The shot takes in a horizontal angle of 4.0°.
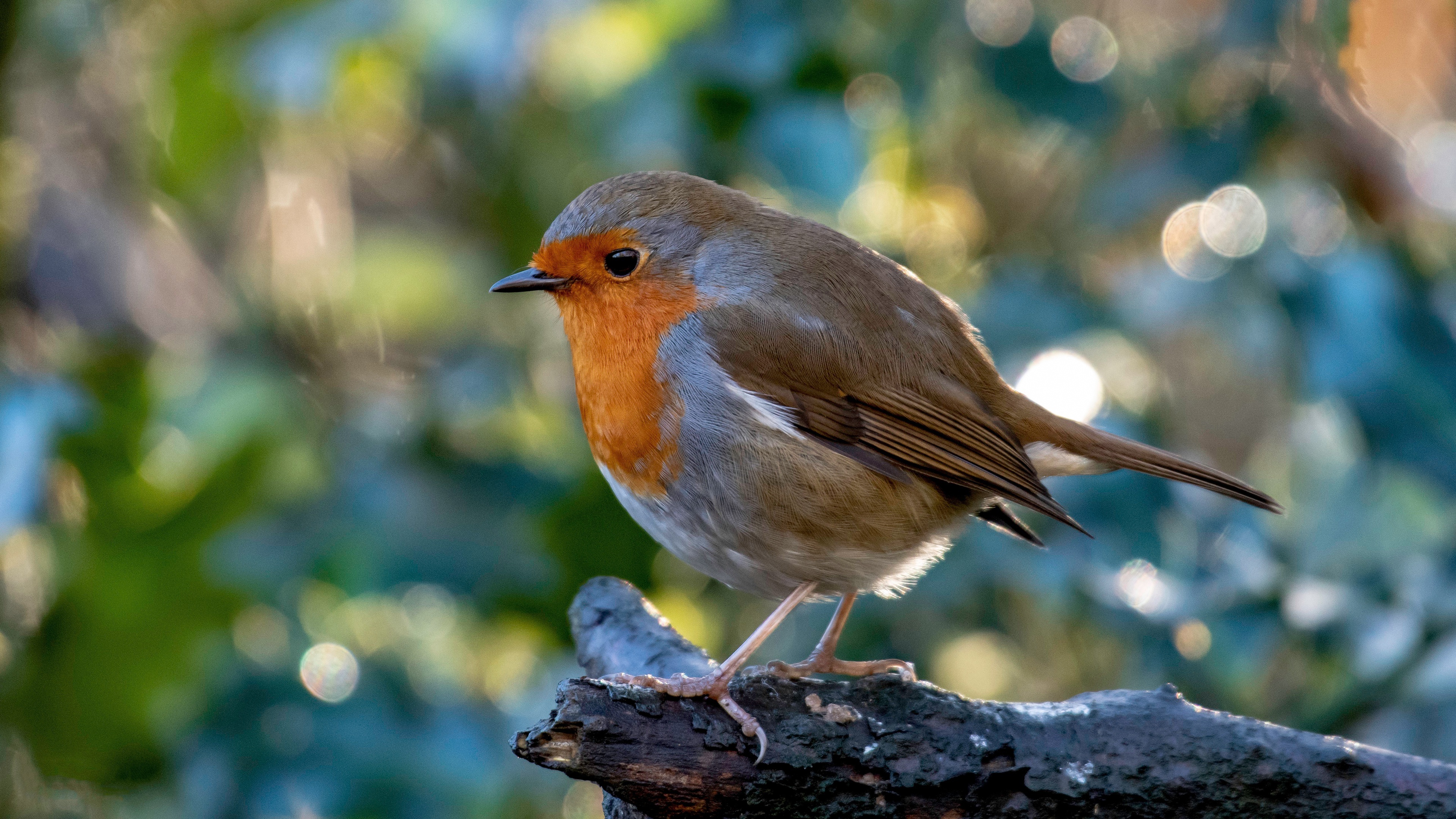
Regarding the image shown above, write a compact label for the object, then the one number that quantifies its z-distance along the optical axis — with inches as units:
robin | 137.6
